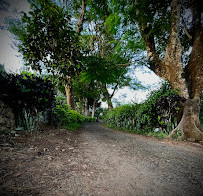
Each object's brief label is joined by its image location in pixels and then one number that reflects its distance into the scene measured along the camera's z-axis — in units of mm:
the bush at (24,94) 2541
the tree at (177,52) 3750
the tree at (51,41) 1995
